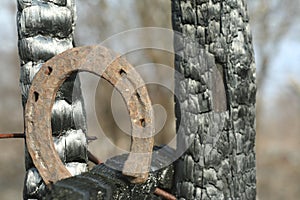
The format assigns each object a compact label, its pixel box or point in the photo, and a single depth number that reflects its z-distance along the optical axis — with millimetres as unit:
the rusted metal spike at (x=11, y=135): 1350
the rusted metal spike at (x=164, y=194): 1333
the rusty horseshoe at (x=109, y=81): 1261
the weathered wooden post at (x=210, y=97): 1367
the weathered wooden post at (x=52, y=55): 1313
